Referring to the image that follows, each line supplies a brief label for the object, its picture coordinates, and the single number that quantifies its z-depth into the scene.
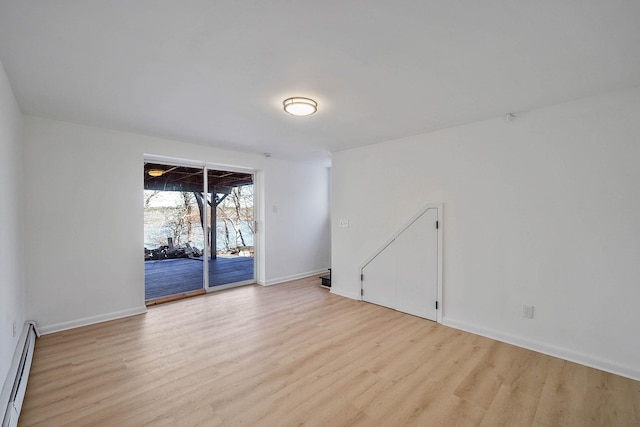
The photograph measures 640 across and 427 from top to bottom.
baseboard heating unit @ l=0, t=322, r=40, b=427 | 1.73
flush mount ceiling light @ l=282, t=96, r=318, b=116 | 2.57
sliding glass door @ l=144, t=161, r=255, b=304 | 4.39
